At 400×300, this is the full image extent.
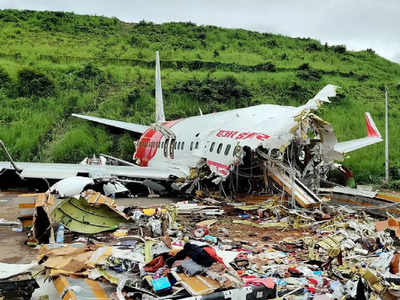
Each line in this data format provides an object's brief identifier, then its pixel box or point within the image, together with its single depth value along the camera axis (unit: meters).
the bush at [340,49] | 49.57
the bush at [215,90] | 32.38
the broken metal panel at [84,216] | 9.40
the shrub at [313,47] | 50.78
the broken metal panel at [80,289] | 4.92
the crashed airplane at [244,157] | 12.00
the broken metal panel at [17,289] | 4.91
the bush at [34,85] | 32.25
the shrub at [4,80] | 32.41
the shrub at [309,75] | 37.12
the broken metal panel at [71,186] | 12.52
